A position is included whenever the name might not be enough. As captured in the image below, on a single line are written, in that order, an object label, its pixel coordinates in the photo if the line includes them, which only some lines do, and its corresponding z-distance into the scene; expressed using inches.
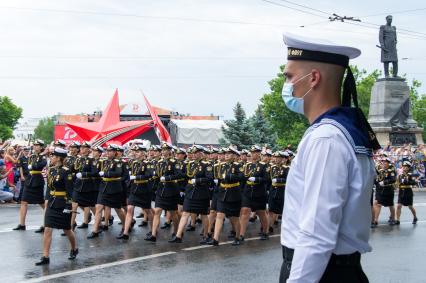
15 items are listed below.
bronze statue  1257.4
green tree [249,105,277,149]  1325.0
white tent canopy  1583.4
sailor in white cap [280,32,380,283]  93.9
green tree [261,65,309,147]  2559.1
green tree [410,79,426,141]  2965.3
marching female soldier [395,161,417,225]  666.2
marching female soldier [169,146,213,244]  526.0
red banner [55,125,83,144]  1440.5
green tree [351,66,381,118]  2669.8
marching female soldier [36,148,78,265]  401.4
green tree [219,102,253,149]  1307.8
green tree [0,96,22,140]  2893.7
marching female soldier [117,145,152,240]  558.6
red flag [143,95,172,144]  1079.0
